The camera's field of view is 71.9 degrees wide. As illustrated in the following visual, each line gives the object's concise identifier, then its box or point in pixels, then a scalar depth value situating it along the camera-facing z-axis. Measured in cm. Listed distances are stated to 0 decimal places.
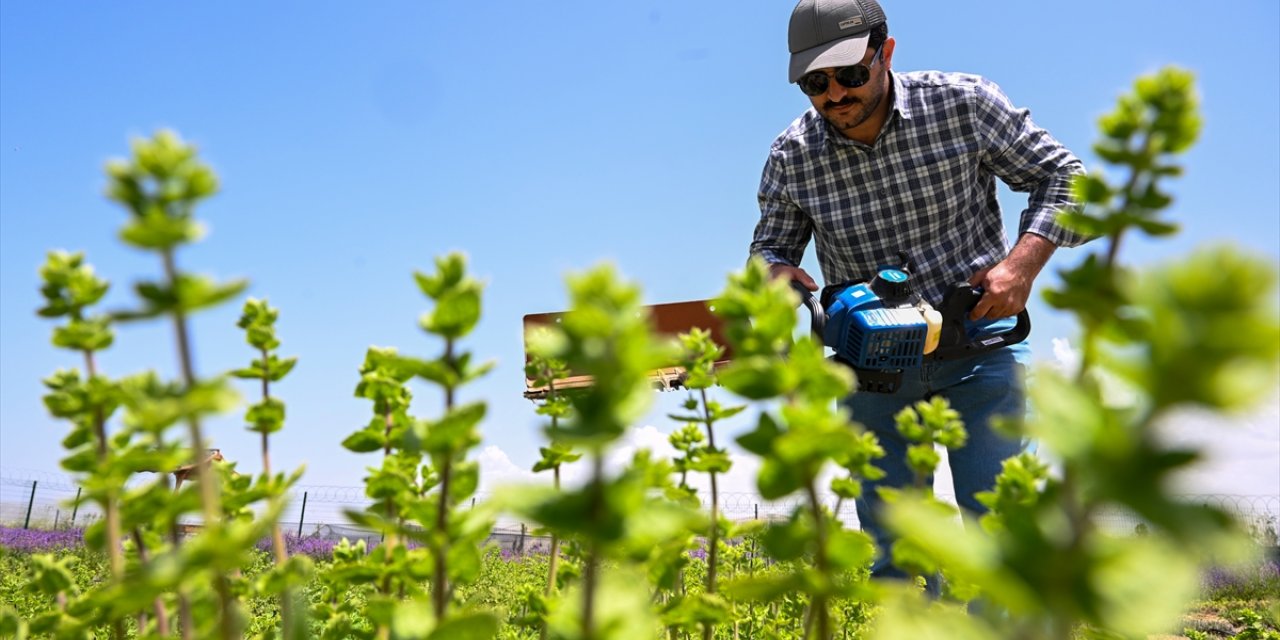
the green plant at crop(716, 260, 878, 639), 73
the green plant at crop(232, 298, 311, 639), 94
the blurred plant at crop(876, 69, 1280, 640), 44
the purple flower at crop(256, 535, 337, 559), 1449
